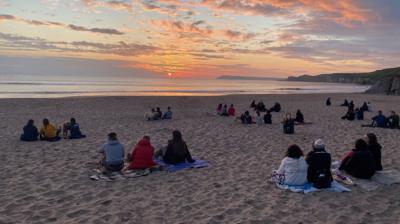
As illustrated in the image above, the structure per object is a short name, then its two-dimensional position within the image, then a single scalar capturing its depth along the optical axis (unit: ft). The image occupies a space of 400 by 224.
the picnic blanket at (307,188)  25.99
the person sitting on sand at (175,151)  32.99
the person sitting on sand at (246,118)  64.49
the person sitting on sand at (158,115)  68.49
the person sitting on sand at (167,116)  70.85
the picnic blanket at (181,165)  32.13
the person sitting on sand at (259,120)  63.00
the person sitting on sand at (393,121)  59.26
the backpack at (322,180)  26.35
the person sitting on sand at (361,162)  28.58
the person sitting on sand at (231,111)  77.53
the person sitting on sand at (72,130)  47.55
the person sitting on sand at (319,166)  26.40
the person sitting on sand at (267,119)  64.80
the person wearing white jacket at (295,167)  26.32
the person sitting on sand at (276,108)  87.21
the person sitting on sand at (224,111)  77.15
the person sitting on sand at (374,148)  30.35
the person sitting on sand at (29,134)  44.91
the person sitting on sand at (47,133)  45.65
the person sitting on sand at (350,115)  71.85
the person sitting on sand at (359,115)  72.28
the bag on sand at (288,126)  54.13
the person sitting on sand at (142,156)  31.14
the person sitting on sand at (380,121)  60.54
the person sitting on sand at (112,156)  30.58
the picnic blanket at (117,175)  28.96
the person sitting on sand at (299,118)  66.17
